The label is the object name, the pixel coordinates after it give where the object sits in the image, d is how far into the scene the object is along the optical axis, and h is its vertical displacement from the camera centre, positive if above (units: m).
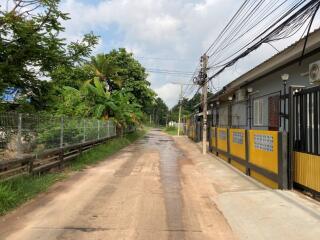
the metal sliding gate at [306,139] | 5.23 -0.28
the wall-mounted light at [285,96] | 6.22 +0.73
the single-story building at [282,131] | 5.48 -0.14
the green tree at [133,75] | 24.40 +4.93
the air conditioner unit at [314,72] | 6.53 +1.43
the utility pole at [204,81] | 14.83 +2.67
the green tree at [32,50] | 6.66 +2.11
